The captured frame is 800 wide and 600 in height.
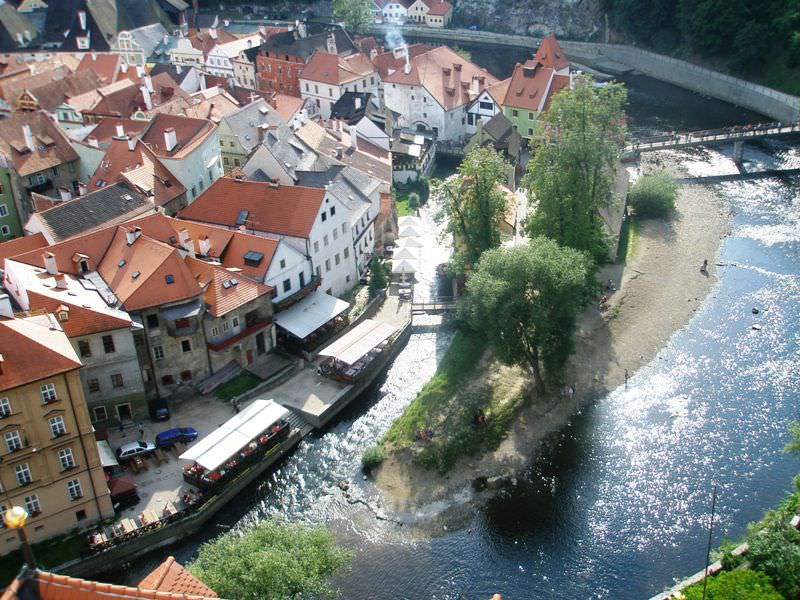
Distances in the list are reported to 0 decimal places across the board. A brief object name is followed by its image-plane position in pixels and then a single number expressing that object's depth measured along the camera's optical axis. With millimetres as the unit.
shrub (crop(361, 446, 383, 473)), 54031
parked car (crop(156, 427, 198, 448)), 54156
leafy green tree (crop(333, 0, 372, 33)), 163250
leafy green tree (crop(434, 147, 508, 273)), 67438
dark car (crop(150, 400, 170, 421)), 56594
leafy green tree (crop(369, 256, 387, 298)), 71312
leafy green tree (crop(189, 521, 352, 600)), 38406
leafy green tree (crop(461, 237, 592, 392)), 55406
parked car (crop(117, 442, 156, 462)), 52562
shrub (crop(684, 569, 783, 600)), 37969
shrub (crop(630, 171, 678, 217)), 85125
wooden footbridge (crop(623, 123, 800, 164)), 99000
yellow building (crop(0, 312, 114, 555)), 42906
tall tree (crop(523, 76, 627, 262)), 68812
